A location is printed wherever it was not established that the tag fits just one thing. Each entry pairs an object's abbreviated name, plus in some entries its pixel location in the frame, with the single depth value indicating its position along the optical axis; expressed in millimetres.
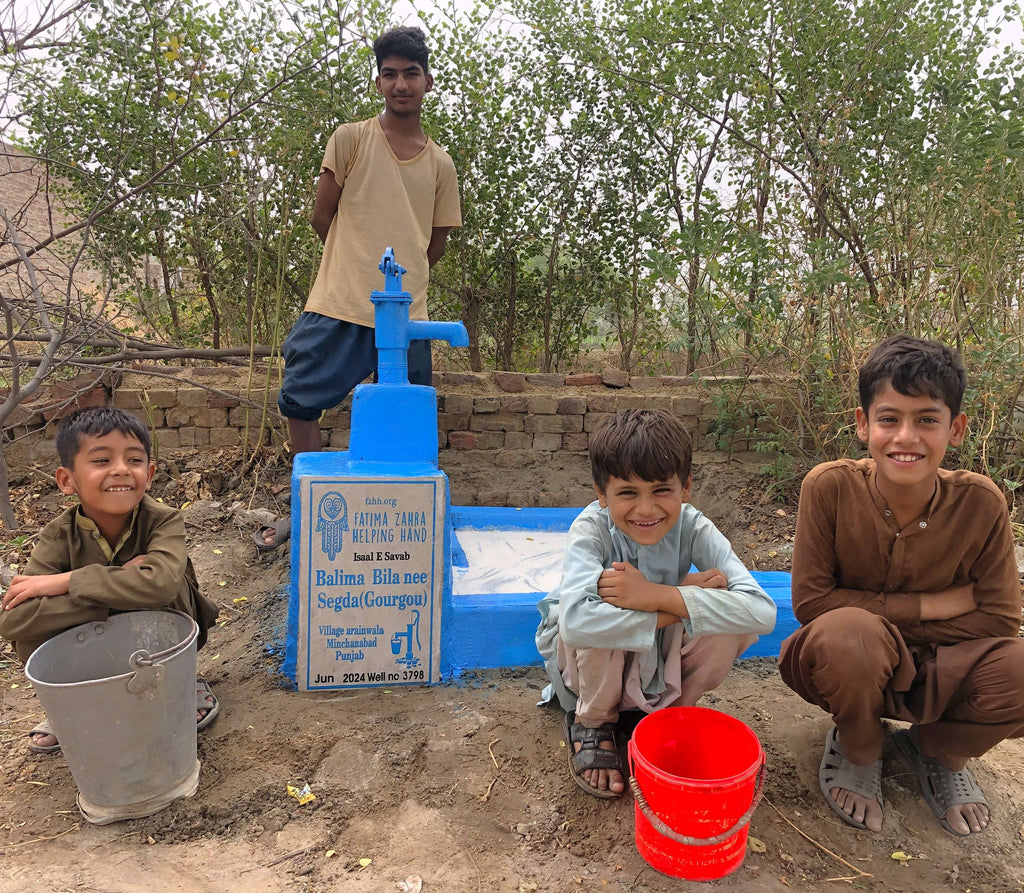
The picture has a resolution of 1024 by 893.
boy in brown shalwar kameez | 1744
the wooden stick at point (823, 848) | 1630
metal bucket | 1631
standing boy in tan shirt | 3020
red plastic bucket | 1455
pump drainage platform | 2385
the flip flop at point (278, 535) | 3250
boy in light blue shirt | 1711
